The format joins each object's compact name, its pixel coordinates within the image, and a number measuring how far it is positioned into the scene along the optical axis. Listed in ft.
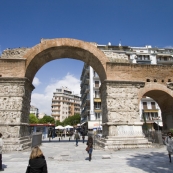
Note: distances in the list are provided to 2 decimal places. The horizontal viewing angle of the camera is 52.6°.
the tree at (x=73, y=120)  177.53
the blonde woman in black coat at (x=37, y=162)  9.58
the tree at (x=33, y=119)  168.45
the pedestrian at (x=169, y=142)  22.74
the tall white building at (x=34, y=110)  295.07
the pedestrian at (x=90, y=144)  24.59
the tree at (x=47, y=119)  174.29
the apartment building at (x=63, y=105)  225.15
